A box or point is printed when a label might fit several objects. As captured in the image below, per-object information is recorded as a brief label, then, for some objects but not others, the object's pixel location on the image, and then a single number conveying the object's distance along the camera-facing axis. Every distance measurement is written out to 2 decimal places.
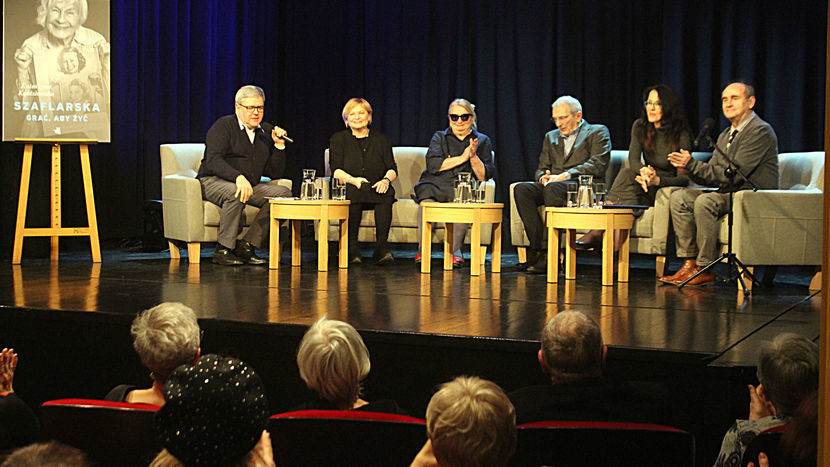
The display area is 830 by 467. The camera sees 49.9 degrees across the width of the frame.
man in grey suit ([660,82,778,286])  5.34
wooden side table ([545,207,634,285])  5.30
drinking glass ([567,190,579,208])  5.47
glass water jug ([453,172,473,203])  5.89
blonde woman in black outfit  6.58
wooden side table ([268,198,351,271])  5.87
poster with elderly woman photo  6.10
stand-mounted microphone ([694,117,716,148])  4.77
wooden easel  6.16
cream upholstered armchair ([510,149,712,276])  5.91
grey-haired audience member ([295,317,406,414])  2.21
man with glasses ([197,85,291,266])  6.29
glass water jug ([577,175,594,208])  5.43
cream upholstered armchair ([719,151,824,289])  5.29
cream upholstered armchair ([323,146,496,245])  6.61
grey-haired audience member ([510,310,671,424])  2.31
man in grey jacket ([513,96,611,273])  6.22
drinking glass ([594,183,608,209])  5.43
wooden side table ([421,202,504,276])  5.75
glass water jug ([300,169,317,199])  6.04
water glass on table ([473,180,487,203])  5.92
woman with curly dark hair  5.86
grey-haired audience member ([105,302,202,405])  2.39
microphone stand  5.03
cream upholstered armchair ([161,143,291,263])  6.34
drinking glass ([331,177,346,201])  6.13
